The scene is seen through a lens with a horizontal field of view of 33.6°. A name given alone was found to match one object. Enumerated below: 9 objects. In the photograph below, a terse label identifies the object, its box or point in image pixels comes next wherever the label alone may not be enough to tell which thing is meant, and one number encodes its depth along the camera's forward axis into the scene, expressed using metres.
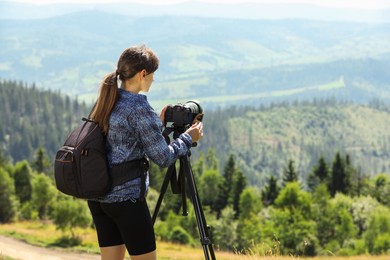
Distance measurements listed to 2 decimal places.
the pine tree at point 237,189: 84.62
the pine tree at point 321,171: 87.76
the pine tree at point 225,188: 87.09
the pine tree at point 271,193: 86.05
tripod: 5.11
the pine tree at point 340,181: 86.75
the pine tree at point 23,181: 76.75
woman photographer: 4.59
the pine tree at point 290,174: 87.75
